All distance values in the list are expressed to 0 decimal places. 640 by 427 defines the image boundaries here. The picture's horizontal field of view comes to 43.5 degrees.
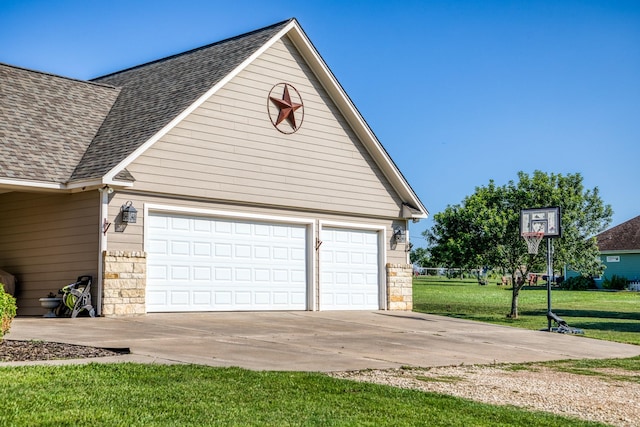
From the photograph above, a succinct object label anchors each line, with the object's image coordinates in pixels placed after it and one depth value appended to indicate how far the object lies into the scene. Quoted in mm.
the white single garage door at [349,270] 20328
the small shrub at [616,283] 50188
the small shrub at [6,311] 9984
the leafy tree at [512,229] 26078
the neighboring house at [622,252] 50531
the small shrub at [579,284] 51344
